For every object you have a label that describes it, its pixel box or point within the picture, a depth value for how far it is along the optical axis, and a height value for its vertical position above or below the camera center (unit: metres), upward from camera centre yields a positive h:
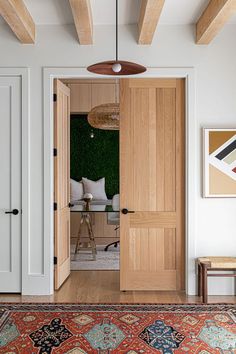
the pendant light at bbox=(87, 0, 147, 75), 3.33 +0.85
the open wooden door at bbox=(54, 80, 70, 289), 4.96 -0.06
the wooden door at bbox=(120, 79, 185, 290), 4.92 -0.09
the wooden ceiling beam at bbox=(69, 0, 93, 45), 3.81 +1.48
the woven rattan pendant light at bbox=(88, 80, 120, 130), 6.46 +0.91
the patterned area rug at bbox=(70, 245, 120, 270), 6.22 -1.29
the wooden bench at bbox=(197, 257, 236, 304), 4.50 -0.94
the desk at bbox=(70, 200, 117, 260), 6.88 -0.65
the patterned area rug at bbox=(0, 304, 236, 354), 3.32 -1.28
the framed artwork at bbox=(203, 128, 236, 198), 4.77 +0.11
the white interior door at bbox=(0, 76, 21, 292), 4.82 -0.08
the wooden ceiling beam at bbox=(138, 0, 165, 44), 3.76 +1.47
